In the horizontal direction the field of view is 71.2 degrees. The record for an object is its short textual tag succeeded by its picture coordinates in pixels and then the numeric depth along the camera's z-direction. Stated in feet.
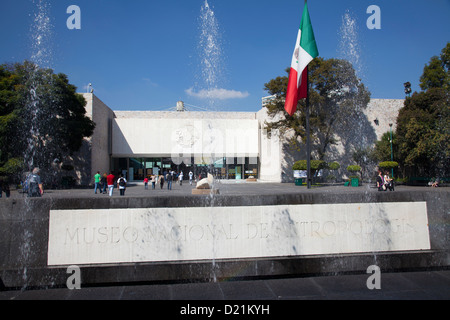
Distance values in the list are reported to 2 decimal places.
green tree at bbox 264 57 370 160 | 97.92
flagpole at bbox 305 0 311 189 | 64.75
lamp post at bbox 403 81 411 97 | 115.04
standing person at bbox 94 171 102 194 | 63.49
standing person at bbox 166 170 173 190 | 81.25
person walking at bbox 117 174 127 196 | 53.21
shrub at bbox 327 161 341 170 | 99.71
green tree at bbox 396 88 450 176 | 88.48
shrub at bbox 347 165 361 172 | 97.40
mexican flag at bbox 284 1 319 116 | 42.09
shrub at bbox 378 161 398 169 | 93.61
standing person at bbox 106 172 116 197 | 54.77
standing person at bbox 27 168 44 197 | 27.35
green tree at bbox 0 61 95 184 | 75.92
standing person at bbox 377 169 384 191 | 58.98
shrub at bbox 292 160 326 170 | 93.35
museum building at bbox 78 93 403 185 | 123.95
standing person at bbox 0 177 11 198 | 44.04
